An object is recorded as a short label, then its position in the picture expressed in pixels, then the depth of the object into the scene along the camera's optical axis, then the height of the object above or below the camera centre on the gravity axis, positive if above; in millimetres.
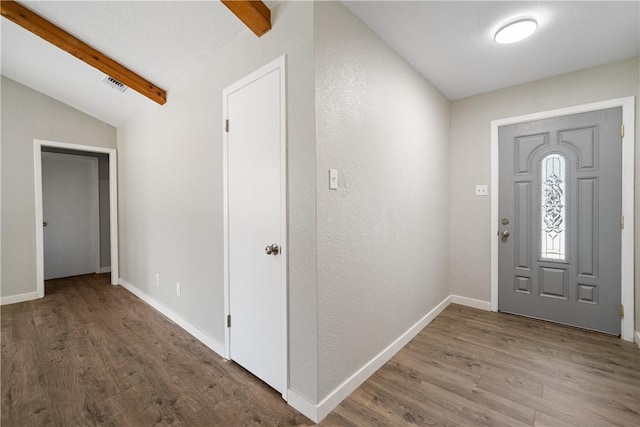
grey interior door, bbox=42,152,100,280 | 4500 -58
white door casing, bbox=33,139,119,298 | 3568 +468
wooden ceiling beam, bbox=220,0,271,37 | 1537 +1225
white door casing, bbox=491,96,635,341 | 2238 +39
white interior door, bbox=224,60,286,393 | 1652 -96
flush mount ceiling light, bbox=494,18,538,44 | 1820 +1307
